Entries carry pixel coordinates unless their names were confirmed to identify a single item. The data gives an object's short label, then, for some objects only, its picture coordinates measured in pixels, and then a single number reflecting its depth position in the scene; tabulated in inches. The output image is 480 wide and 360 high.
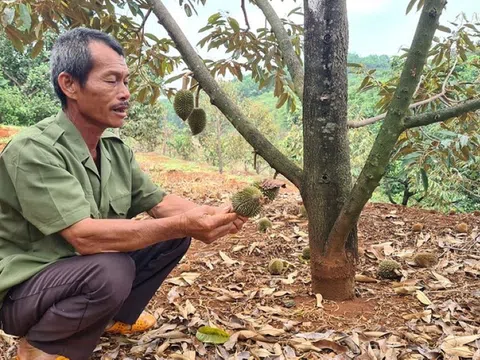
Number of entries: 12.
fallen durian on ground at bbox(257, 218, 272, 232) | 116.5
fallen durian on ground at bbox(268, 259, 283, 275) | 87.4
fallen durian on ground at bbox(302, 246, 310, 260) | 94.7
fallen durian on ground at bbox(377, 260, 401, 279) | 82.7
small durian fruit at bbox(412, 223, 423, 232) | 115.2
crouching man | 49.9
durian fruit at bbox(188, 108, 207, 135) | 86.5
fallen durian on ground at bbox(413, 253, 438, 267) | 90.0
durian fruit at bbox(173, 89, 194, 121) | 81.8
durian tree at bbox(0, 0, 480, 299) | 56.7
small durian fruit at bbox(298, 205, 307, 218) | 129.3
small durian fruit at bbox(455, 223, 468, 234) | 113.8
